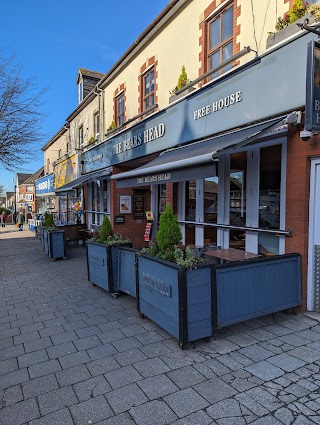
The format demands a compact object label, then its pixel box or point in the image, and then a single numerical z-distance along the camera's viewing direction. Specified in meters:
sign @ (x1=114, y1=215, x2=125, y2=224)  10.16
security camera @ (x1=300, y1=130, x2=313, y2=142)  4.03
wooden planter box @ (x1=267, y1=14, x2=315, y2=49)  4.00
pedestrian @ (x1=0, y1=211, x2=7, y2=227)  30.03
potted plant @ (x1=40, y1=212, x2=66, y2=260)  9.18
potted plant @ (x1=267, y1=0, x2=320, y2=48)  3.95
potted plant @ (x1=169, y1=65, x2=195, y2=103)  6.86
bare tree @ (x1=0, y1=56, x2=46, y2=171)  10.35
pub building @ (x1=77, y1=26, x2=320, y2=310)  4.19
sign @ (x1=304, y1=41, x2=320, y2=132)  3.64
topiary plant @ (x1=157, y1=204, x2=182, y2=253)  3.84
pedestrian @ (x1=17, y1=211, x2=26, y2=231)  24.69
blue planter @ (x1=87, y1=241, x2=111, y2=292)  5.34
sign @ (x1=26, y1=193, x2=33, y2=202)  23.74
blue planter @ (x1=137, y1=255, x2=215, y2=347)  3.29
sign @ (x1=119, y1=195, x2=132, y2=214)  10.27
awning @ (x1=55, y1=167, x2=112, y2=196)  10.39
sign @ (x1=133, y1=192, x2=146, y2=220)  10.60
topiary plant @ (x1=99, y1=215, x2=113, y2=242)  5.76
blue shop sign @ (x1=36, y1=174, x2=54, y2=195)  21.15
